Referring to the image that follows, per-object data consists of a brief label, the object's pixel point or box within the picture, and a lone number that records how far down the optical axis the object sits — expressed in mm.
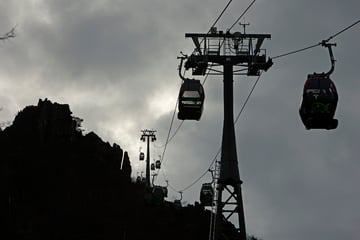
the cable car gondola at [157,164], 79000
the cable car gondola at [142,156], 81000
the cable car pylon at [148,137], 78012
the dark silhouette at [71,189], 92062
